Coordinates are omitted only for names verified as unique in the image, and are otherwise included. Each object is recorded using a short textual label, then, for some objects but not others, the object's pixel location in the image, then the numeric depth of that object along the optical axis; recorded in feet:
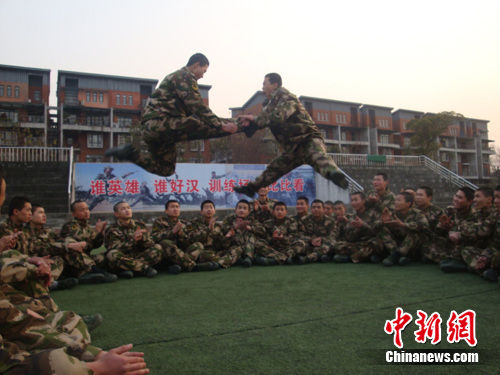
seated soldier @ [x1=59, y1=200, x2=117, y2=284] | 19.16
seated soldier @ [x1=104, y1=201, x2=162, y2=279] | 20.54
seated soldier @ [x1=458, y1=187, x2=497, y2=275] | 17.88
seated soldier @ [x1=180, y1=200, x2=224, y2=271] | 22.63
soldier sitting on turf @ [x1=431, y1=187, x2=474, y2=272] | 19.44
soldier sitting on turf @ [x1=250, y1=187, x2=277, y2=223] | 26.12
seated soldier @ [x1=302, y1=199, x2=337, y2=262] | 25.08
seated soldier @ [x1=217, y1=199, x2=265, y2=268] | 23.45
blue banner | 50.62
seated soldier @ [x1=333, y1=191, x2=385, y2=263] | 23.54
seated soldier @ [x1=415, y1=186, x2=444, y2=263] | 22.31
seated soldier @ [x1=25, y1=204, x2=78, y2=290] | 18.24
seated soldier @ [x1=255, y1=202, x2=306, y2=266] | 24.45
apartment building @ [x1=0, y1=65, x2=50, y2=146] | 103.40
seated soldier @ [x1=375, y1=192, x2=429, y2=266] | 21.56
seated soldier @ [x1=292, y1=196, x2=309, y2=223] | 26.43
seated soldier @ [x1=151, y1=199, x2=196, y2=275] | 21.95
